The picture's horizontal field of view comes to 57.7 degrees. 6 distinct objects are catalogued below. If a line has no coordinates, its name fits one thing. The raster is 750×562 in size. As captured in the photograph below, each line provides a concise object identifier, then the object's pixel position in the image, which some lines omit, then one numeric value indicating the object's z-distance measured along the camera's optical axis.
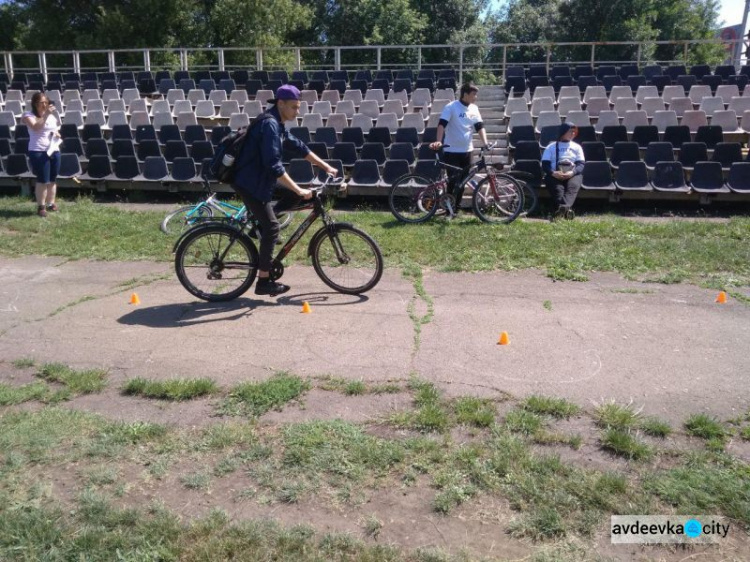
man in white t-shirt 9.27
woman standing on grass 10.14
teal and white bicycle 9.14
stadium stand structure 10.89
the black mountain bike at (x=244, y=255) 6.33
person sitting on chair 9.74
